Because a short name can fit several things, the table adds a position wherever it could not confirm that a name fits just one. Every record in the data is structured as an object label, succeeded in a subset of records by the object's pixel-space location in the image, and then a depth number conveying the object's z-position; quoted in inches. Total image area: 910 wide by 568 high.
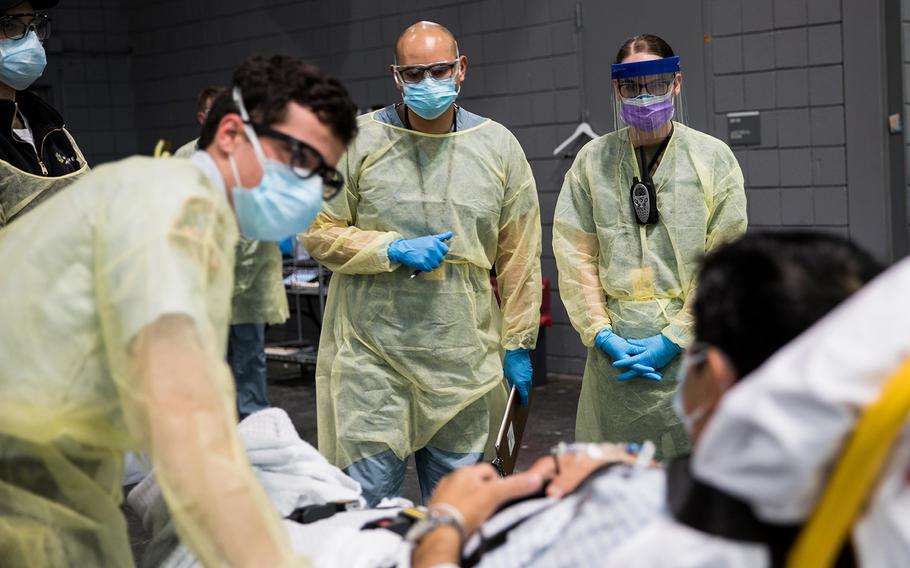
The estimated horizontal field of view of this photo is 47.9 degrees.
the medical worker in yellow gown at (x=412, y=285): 112.8
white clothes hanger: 211.2
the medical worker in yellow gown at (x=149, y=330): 52.2
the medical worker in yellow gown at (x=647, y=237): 108.6
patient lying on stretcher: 45.3
